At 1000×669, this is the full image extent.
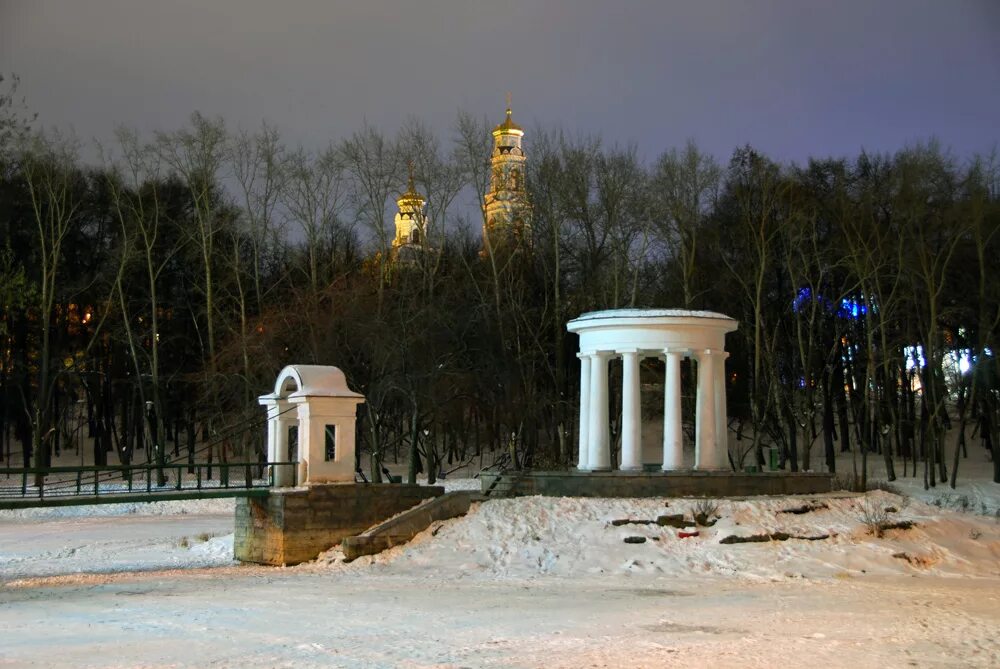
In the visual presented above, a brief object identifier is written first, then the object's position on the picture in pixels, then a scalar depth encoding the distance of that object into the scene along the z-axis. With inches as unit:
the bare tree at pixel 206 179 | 1679.4
